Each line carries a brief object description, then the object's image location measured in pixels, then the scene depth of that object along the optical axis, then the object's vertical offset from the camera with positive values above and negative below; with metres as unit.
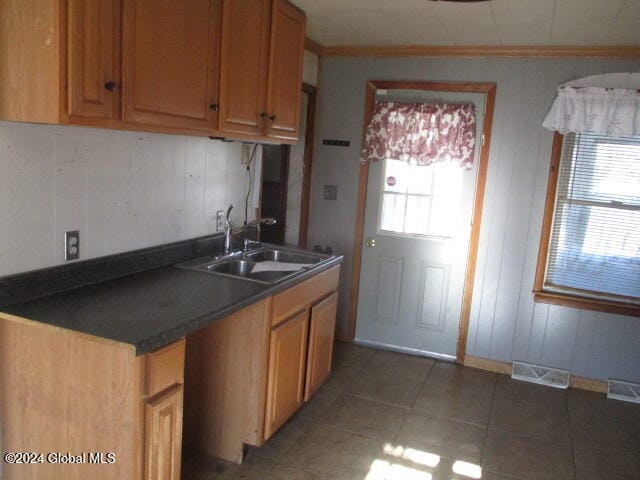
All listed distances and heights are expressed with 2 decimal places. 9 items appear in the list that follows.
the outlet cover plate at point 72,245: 2.04 -0.35
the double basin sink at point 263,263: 2.65 -0.52
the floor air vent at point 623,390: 3.49 -1.28
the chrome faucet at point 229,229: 2.89 -0.35
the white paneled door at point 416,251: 3.79 -0.53
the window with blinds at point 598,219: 3.42 -0.18
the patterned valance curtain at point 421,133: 3.67 +0.31
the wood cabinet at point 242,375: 2.41 -0.97
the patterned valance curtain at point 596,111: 3.29 +0.49
